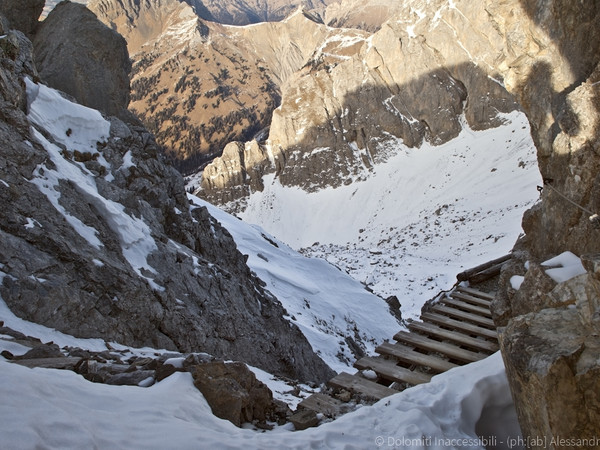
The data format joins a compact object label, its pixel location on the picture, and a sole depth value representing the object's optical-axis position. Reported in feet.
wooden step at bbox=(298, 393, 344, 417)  12.07
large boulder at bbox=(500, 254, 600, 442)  7.45
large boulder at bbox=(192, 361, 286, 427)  11.98
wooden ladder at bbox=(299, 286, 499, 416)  13.45
